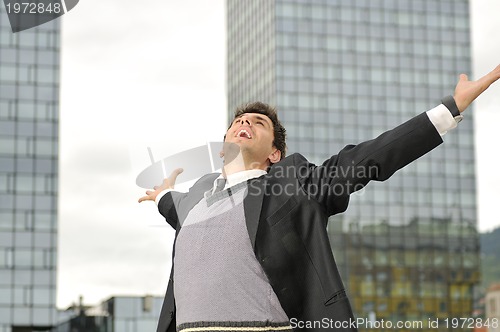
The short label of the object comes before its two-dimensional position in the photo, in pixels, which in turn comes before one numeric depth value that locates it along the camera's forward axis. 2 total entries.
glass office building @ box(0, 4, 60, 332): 75.88
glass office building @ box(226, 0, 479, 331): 98.94
